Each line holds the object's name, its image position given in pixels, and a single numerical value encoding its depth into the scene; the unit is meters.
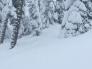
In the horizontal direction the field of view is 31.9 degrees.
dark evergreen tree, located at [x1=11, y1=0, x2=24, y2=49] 12.58
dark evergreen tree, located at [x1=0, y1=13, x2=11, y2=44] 15.86
